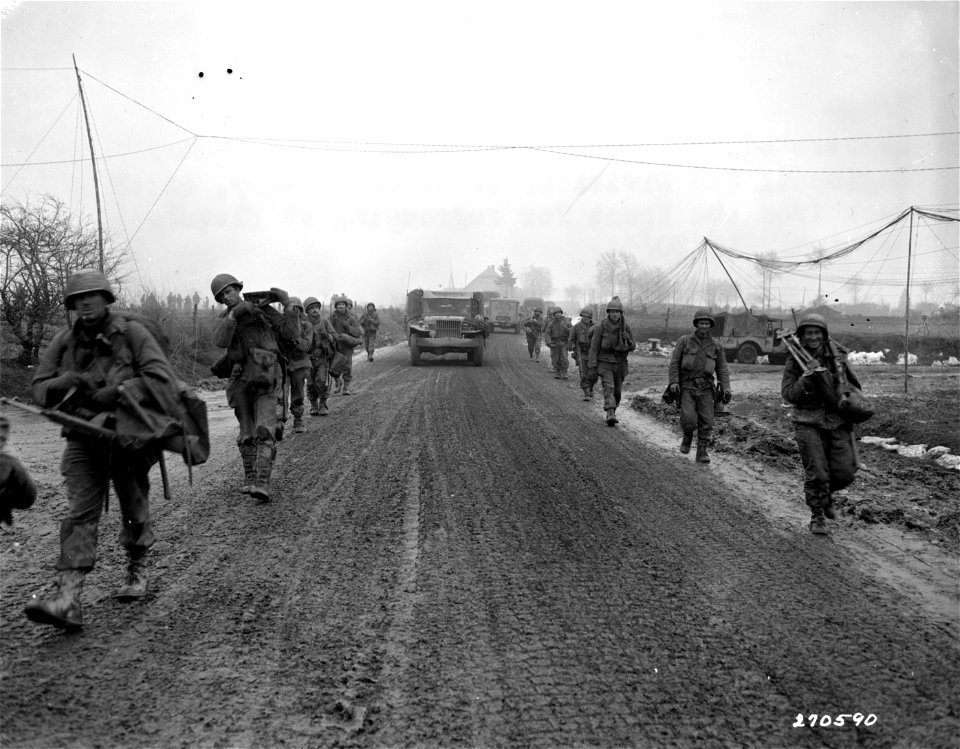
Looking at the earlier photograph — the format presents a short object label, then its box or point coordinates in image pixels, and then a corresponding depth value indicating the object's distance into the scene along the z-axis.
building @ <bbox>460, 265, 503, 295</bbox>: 129.46
